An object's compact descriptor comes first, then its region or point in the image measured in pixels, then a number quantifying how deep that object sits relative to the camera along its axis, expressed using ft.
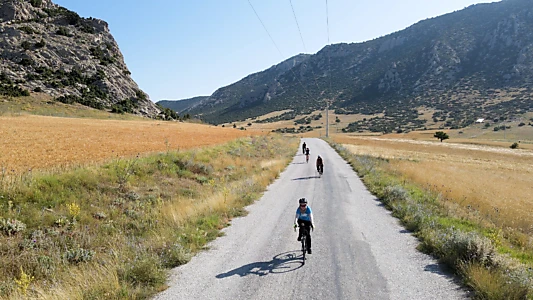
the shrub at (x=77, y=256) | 23.24
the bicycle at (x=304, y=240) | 23.57
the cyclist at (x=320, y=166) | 72.59
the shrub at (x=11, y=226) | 26.43
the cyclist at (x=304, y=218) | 24.94
